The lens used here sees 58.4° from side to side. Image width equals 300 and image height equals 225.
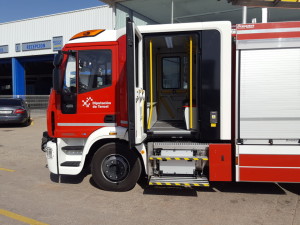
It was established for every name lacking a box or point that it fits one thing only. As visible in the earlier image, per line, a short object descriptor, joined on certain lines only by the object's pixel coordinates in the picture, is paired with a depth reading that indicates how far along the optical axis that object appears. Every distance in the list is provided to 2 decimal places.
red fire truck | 4.03
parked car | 13.26
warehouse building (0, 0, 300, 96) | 12.68
